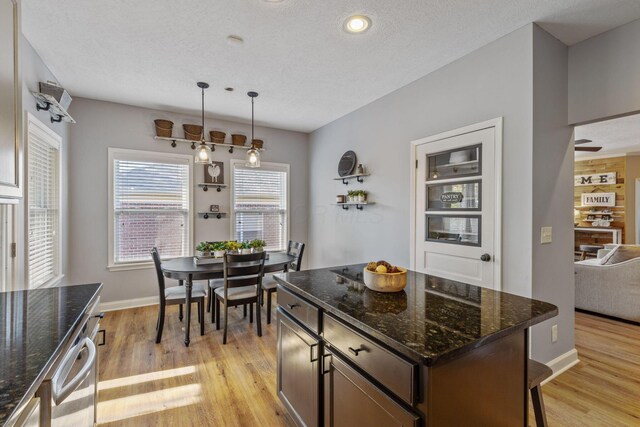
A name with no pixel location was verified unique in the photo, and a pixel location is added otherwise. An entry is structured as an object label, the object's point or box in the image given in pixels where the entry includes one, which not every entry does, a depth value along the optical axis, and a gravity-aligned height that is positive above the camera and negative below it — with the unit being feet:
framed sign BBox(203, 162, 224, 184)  15.21 +1.97
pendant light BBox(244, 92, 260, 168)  11.59 +2.12
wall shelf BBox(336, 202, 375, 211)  13.33 +0.39
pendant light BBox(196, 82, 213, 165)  11.01 +2.11
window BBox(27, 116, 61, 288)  9.03 +0.17
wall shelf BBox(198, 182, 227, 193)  15.14 +1.34
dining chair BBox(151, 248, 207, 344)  10.23 -3.01
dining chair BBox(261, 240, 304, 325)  12.16 -2.32
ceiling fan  14.38 +3.25
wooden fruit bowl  5.44 -1.25
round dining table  10.13 -2.03
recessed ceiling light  7.41 +4.79
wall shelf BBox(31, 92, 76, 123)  8.91 +3.31
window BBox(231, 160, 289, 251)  16.24 +0.49
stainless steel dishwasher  3.13 -2.07
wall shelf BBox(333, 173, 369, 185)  13.49 +1.68
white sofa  11.61 -2.98
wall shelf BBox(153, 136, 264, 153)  14.20 +3.43
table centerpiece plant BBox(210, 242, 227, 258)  11.68 -1.46
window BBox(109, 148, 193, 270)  13.43 +0.24
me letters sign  22.46 +2.78
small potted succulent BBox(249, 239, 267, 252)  12.70 -1.40
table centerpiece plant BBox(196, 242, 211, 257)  11.72 -1.51
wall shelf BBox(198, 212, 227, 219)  15.21 -0.12
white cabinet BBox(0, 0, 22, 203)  4.40 +1.64
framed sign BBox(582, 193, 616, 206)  22.39 +1.19
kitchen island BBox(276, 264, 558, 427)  3.42 -1.89
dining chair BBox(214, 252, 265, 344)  10.24 -2.45
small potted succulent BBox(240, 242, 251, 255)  12.41 -1.52
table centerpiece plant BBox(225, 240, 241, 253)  12.10 -1.42
